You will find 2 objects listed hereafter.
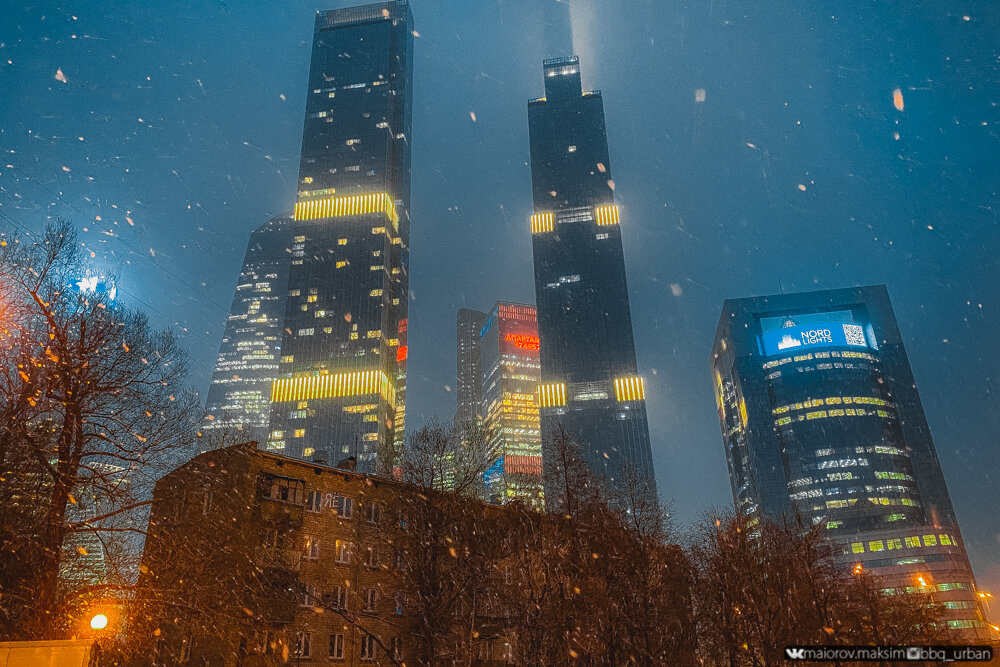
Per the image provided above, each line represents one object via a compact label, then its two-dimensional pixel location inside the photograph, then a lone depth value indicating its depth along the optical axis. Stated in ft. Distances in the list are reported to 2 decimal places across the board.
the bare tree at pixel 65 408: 52.60
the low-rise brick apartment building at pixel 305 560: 106.42
